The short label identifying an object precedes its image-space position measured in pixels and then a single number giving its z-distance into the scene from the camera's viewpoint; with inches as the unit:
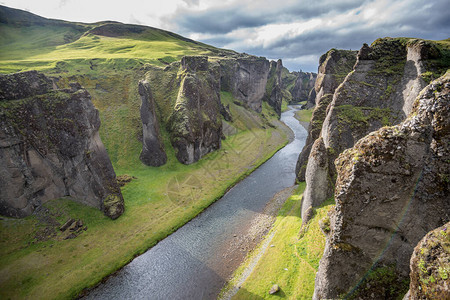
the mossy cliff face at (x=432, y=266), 288.0
